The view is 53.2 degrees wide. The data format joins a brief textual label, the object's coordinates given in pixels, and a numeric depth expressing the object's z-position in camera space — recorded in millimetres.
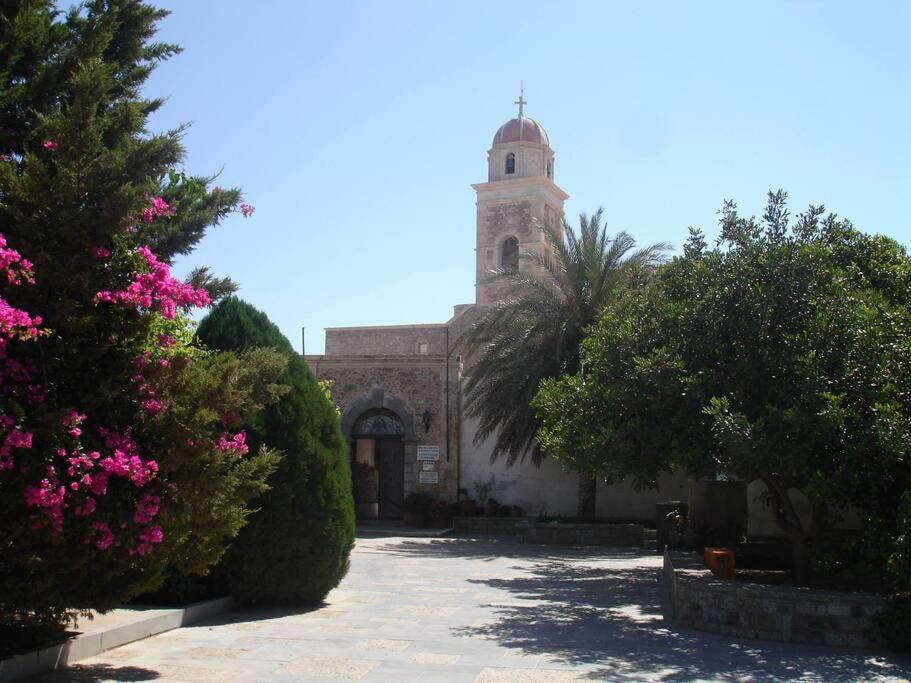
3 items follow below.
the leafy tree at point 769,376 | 8453
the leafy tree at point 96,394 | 5598
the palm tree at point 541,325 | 19844
